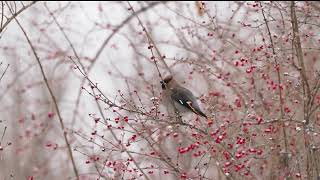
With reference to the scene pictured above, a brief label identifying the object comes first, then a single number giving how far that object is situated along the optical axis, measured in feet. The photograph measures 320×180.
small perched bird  51.13
